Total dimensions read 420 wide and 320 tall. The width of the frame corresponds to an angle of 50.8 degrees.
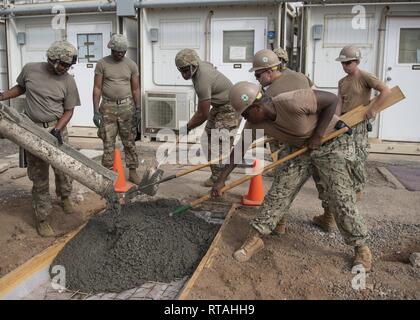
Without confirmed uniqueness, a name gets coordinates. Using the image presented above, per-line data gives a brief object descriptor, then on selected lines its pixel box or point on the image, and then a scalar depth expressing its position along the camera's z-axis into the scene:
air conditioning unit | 8.44
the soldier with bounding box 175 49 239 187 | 4.81
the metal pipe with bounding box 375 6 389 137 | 7.63
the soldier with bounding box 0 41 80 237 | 4.22
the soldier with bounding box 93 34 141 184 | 5.69
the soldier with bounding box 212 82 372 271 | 3.30
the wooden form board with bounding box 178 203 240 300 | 3.04
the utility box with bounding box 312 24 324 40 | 7.84
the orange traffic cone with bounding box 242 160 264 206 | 5.13
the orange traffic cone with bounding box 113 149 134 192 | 5.62
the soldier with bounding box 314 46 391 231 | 4.76
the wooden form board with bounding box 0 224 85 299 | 3.16
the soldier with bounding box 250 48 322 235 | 4.04
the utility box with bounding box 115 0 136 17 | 8.30
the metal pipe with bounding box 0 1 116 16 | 8.50
